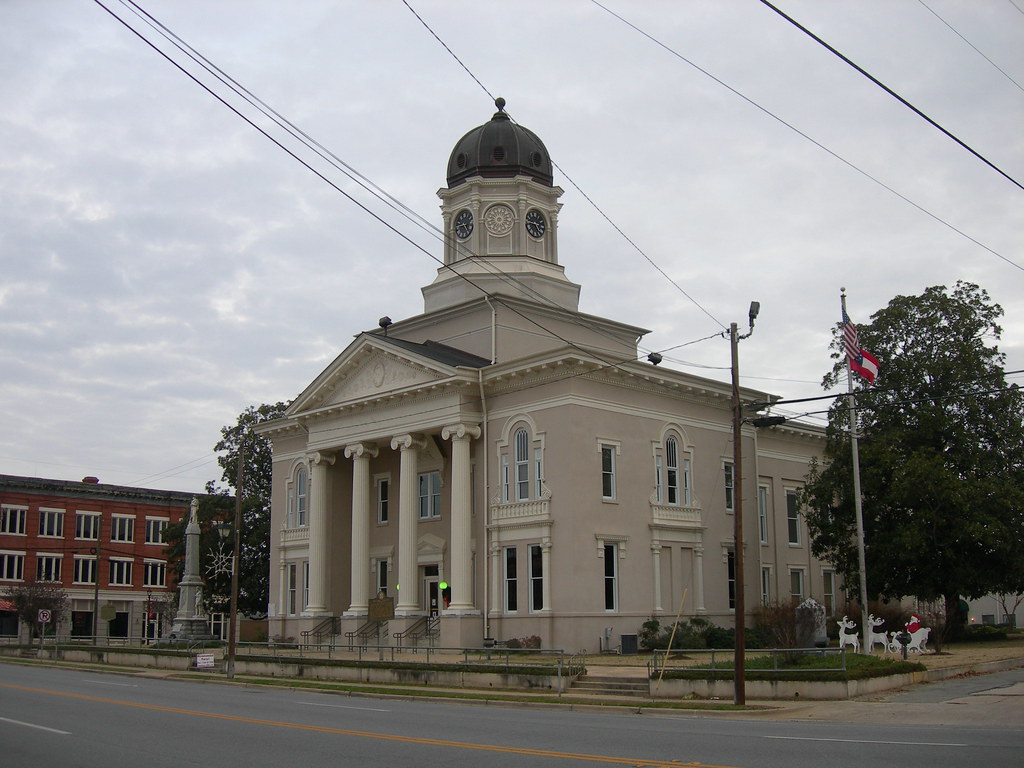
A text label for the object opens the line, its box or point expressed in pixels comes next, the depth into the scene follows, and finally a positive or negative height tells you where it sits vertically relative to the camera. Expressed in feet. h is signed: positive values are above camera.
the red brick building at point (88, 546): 253.85 +8.86
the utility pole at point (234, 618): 118.32 -4.15
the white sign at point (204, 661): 125.90 -9.24
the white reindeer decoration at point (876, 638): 108.87 -6.31
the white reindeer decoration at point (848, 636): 104.88 -6.02
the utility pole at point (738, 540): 76.74 +2.67
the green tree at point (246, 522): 205.67 +11.22
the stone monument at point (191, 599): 168.04 -2.79
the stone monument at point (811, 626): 114.21 -5.40
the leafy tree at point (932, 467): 127.75 +13.01
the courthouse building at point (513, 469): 129.49 +14.53
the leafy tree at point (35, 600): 206.08 -3.33
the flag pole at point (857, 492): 115.50 +8.80
